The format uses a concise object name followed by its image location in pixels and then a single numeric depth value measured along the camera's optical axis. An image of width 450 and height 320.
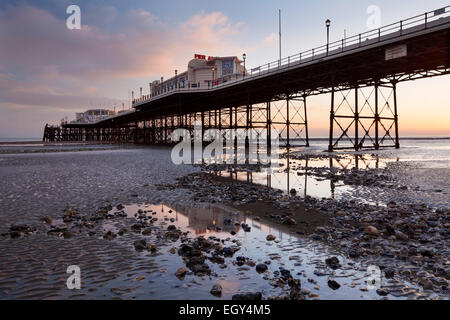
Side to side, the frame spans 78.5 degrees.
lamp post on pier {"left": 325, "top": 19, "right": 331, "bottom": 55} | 27.23
